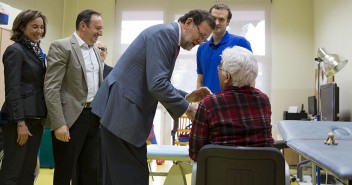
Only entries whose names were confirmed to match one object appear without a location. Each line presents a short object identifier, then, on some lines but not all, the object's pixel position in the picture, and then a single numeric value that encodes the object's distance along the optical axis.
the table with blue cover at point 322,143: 1.13
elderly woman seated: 1.25
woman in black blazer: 1.87
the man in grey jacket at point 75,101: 1.94
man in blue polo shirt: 2.08
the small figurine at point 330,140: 1.72
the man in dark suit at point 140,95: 1.49
